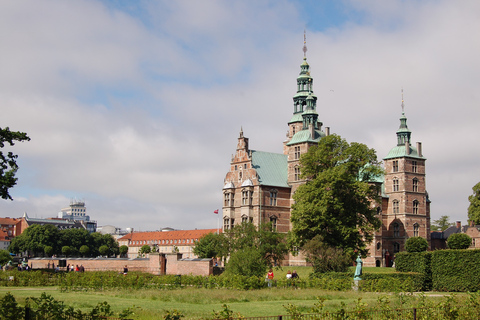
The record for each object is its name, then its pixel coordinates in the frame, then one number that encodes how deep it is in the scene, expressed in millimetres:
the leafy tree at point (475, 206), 81831
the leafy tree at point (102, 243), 119125
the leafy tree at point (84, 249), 111781
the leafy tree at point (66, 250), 104250
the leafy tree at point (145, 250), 123544
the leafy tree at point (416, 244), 61062
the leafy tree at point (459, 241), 65125
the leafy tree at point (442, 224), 118681
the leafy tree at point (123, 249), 130875
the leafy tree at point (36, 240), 105938
